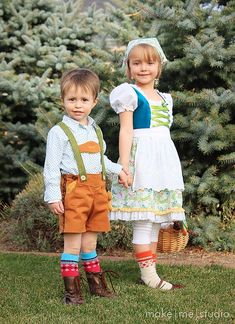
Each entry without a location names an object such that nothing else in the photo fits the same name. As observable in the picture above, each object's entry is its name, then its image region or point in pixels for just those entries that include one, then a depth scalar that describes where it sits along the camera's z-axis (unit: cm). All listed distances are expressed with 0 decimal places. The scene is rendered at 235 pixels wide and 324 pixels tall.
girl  484
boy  441
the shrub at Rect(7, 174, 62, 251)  662
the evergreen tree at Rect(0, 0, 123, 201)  829
